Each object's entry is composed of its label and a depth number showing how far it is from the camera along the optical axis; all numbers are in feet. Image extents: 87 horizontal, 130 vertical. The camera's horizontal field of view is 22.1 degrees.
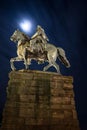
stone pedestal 35.27
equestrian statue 42.60
